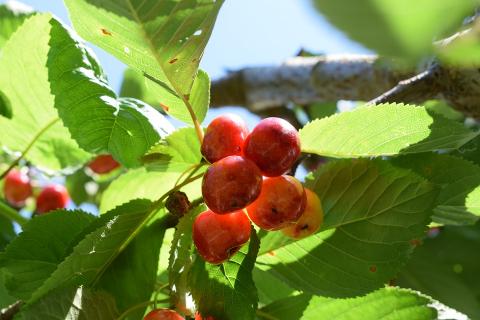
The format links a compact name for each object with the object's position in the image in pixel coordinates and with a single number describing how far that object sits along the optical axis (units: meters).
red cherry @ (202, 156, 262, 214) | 0.40
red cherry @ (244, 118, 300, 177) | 0.41
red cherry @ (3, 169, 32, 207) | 0.90
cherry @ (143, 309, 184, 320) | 0.42
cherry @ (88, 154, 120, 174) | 0.78
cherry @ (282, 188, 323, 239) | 0.44
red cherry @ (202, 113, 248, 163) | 0.42
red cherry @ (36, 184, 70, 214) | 0.82
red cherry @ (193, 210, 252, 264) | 0.41
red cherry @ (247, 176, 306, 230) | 0.41
